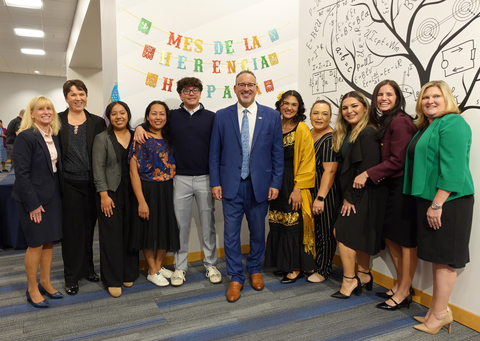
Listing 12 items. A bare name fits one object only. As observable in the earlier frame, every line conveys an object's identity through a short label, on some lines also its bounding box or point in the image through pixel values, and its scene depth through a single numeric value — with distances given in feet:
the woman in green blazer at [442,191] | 6.32
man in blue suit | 8.57
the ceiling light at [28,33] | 24.30
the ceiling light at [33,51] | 30.47
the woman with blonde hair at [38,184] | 7.47
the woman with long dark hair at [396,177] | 7.54
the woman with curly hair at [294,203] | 8.89
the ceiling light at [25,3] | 19.07
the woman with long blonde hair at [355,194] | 8.07
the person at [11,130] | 22.03
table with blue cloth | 11.77
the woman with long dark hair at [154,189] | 8.75
